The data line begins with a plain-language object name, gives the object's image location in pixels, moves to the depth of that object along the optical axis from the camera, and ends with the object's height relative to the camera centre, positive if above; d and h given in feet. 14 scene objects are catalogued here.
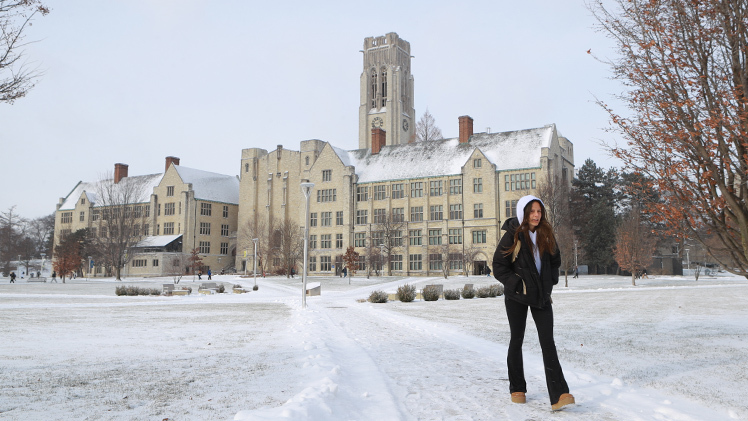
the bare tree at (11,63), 27.68 +10.35
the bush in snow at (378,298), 76.38 -5.21
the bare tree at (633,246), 131.92 +4.17
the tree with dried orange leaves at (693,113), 24.98 +7.36
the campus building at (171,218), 245.45 +21.88
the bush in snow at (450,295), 81.87 -5.18
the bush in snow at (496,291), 87.57 -4.80
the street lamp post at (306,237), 66.64 +3.15
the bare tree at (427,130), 262.88 +65.11
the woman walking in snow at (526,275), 16.49 -0.43
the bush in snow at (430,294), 79.20 -4.84
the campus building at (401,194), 193.26 +27.36
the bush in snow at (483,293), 86.84 -5.10
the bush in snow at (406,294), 77.61 -4.80
